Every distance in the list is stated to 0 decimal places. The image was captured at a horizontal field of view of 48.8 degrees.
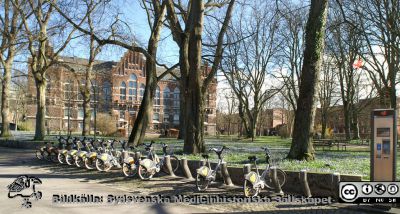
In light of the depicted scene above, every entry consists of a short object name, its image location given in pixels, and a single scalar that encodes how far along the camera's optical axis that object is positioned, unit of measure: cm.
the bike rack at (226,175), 1252
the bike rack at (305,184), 1047
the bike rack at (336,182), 981
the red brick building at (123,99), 7075
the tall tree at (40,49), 2824
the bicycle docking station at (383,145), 887
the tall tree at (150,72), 2383
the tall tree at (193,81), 1802
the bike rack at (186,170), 1415
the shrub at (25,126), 6394
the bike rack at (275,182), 1106
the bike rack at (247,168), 1159
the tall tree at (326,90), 4869
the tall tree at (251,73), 4375
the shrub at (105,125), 4531
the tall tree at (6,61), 3395
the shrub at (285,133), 5663
